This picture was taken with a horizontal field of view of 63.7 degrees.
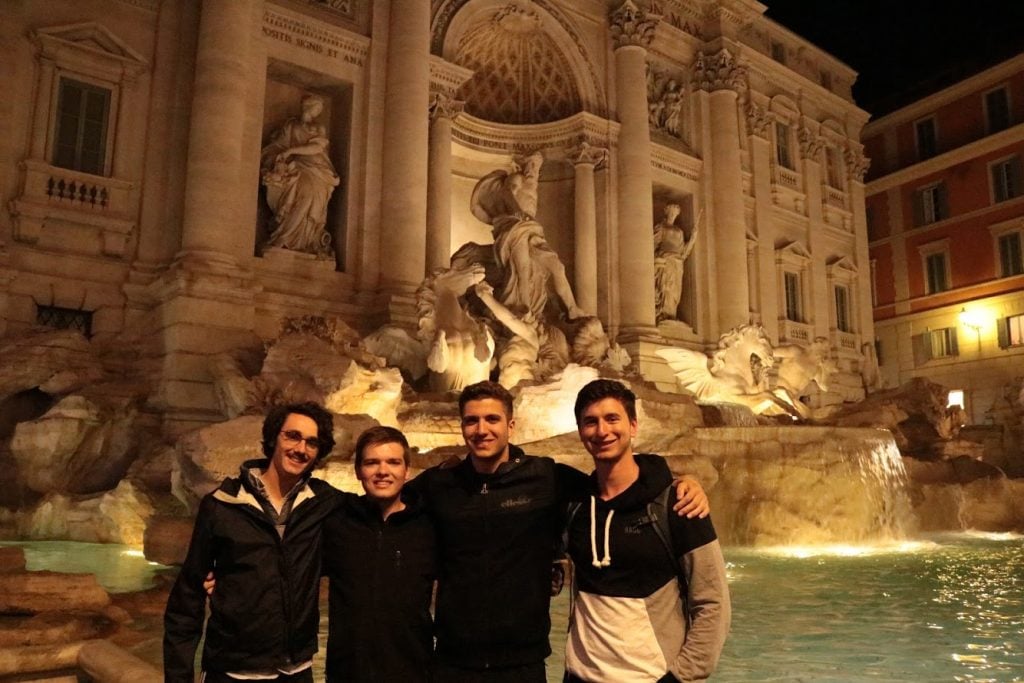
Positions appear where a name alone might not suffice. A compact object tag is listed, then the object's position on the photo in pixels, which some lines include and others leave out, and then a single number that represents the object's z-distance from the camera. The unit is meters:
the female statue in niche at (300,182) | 12.42
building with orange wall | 24.48
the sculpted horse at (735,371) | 12.34
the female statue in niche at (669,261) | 18.27
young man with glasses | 2.12
